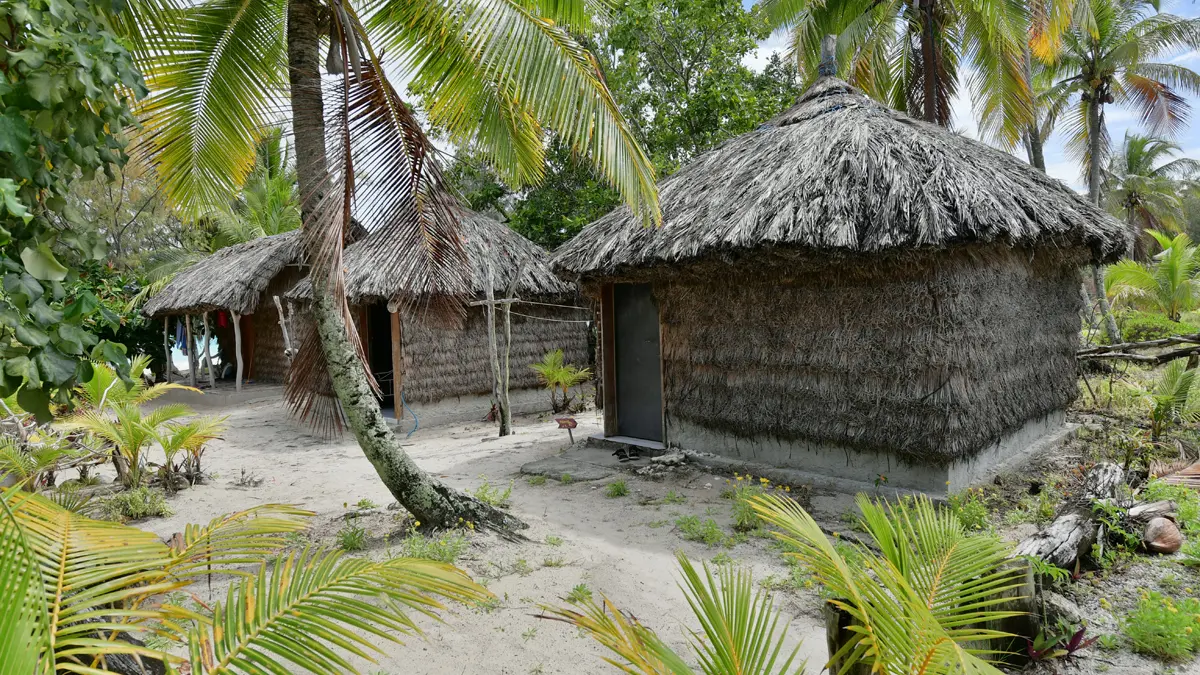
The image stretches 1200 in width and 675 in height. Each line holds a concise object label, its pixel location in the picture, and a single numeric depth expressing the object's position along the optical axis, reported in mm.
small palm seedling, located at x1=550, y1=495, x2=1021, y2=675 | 1748
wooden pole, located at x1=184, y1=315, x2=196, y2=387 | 14971
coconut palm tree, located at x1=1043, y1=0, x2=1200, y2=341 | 14586
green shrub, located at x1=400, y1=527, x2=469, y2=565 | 4235
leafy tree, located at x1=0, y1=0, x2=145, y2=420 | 1505
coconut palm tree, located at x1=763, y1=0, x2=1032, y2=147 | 9734
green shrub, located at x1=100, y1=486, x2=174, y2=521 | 5703
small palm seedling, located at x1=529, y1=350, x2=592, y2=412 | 10234
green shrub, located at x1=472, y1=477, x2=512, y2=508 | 5516
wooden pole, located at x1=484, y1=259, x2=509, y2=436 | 9062
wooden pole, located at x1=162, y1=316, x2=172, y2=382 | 15823
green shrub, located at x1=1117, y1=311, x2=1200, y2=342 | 11945
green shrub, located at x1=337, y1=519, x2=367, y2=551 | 4555
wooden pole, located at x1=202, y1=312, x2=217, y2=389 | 14309
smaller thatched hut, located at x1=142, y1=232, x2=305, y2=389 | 13086
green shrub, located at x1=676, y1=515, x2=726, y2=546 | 4633
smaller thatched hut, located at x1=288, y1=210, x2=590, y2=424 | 9625
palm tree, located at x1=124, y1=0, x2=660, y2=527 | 3918
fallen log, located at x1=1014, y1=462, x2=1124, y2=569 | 3578
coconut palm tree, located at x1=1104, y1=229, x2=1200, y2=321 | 12242
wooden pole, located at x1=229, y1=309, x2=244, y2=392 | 13219
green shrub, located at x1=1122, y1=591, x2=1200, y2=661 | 2957
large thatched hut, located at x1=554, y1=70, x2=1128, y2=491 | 5270
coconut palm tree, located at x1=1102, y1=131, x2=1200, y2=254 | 24719
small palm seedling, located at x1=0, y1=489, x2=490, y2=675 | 1244
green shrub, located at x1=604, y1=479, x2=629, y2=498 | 5930
